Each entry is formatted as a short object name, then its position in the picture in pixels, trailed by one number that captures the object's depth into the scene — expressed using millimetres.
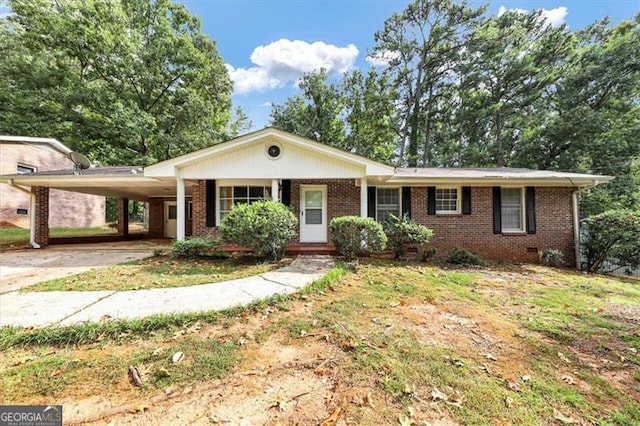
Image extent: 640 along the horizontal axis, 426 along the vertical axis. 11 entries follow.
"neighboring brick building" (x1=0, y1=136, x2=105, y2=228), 13738
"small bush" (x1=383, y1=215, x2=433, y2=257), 7594
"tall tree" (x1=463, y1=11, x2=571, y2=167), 17100
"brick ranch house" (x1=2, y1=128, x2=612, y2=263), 8250
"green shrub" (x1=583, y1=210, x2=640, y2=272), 7172
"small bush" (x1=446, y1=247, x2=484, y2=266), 7621
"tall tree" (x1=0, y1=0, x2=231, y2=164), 15164
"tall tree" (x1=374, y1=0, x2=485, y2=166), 18500
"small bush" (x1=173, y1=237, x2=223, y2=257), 7559
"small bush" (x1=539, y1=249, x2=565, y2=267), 8344
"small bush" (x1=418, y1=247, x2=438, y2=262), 7918
